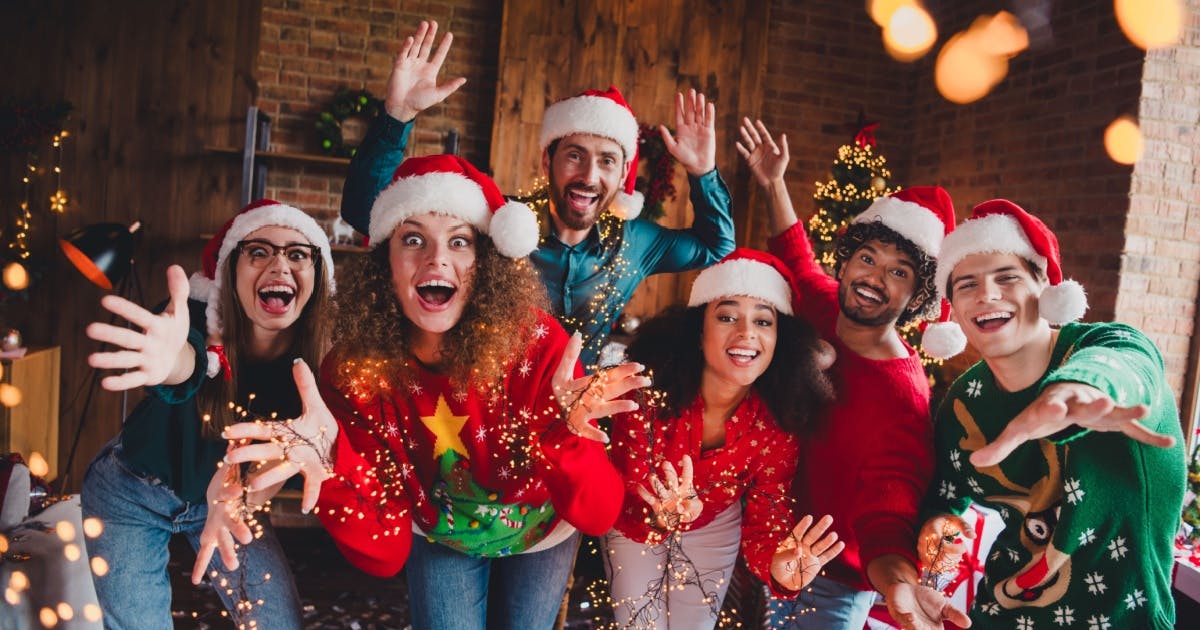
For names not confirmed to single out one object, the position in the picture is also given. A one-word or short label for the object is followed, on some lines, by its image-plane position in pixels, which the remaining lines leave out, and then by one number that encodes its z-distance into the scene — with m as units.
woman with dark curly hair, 1.81
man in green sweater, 1.37
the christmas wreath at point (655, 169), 4.23
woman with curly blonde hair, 1.62
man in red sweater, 1.66
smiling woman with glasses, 1.74
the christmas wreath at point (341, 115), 3.98
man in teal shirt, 2.06
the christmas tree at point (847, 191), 3.92
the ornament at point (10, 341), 3.53
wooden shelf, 3.89
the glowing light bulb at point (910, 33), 4.64
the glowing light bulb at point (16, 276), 3.49
